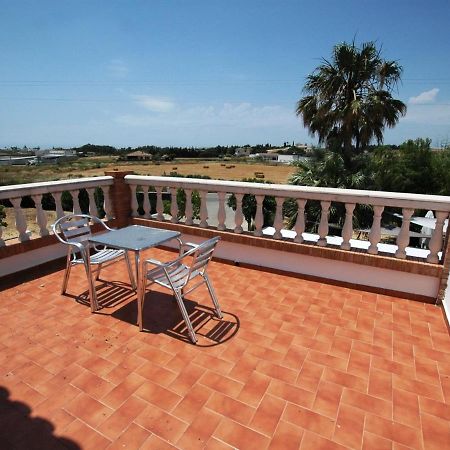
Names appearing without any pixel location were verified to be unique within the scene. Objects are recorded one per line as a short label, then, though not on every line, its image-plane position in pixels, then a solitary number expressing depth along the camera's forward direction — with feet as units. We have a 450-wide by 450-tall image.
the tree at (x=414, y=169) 45.62
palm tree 43.73
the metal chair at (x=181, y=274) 9.26
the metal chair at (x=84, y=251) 11.00
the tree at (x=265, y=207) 48.61
